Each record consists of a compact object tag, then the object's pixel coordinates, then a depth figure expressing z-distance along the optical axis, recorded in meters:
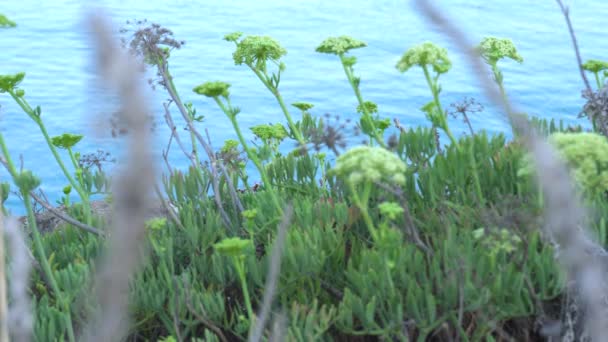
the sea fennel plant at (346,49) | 3.45
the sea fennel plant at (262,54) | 3.50
